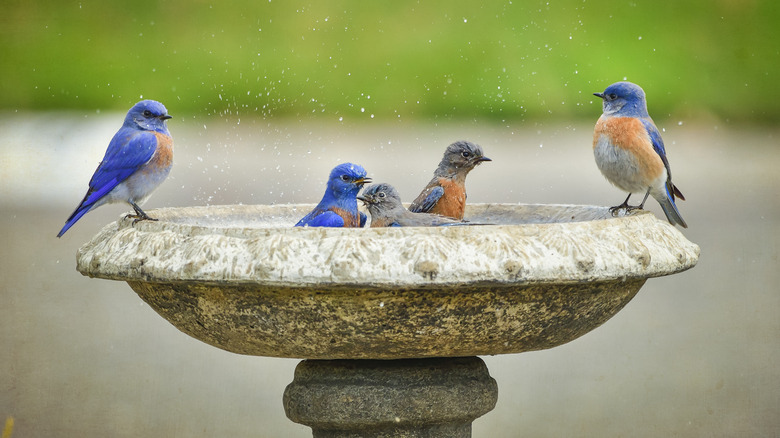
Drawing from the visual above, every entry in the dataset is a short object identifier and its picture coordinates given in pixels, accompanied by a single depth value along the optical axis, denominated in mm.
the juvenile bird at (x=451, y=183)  6953
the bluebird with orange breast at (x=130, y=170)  6707
